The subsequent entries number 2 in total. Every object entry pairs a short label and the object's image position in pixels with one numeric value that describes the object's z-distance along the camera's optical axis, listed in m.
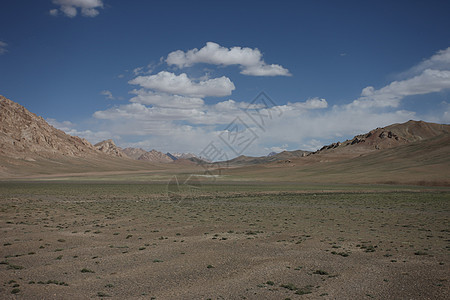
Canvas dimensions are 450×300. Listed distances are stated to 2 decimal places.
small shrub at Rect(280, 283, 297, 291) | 11.55
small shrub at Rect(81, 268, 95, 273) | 13.65
